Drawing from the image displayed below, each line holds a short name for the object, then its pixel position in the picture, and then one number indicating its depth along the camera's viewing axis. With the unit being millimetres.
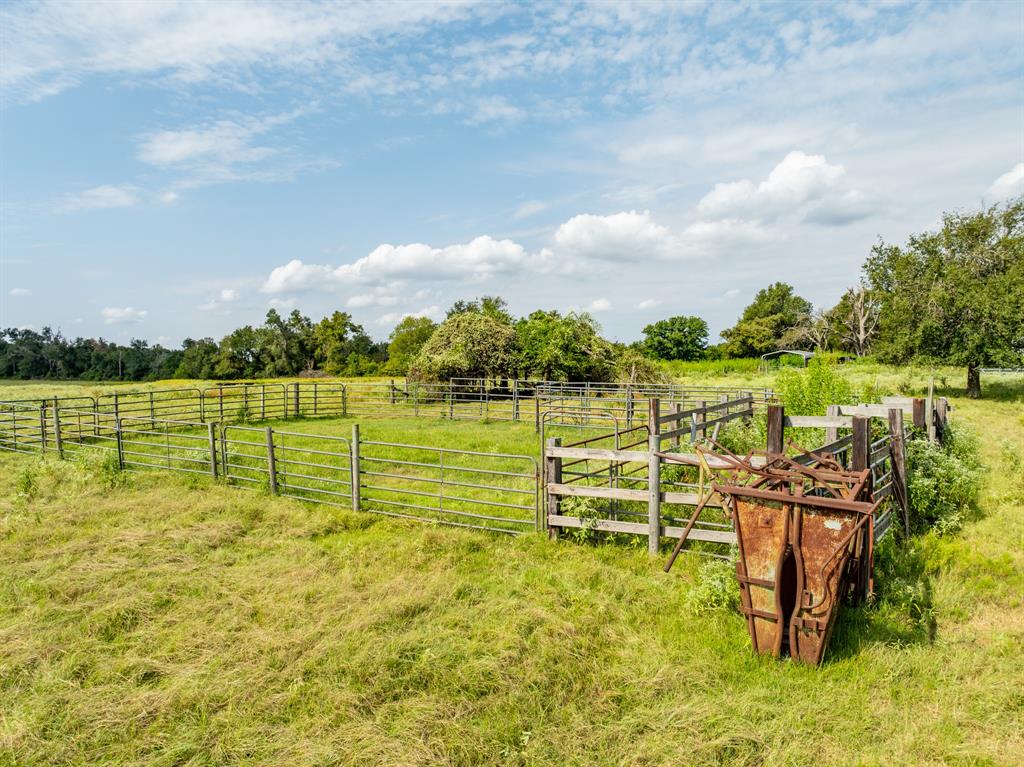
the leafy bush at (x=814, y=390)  13250
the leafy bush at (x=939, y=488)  7930
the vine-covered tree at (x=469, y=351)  30719
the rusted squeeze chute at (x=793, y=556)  4297
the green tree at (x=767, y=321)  69562
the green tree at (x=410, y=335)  64375
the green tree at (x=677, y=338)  70438
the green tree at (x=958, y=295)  24797
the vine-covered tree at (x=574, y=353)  30188
